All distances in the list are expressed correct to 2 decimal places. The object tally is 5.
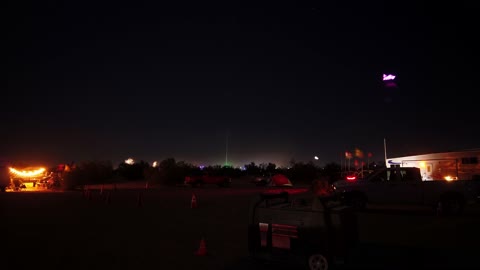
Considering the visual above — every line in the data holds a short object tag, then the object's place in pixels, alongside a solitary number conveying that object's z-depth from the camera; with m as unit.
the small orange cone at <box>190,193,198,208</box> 17.52
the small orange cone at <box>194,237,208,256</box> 8.05
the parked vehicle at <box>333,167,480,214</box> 14.41
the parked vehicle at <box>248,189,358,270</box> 6.51
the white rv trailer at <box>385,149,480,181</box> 28.28
